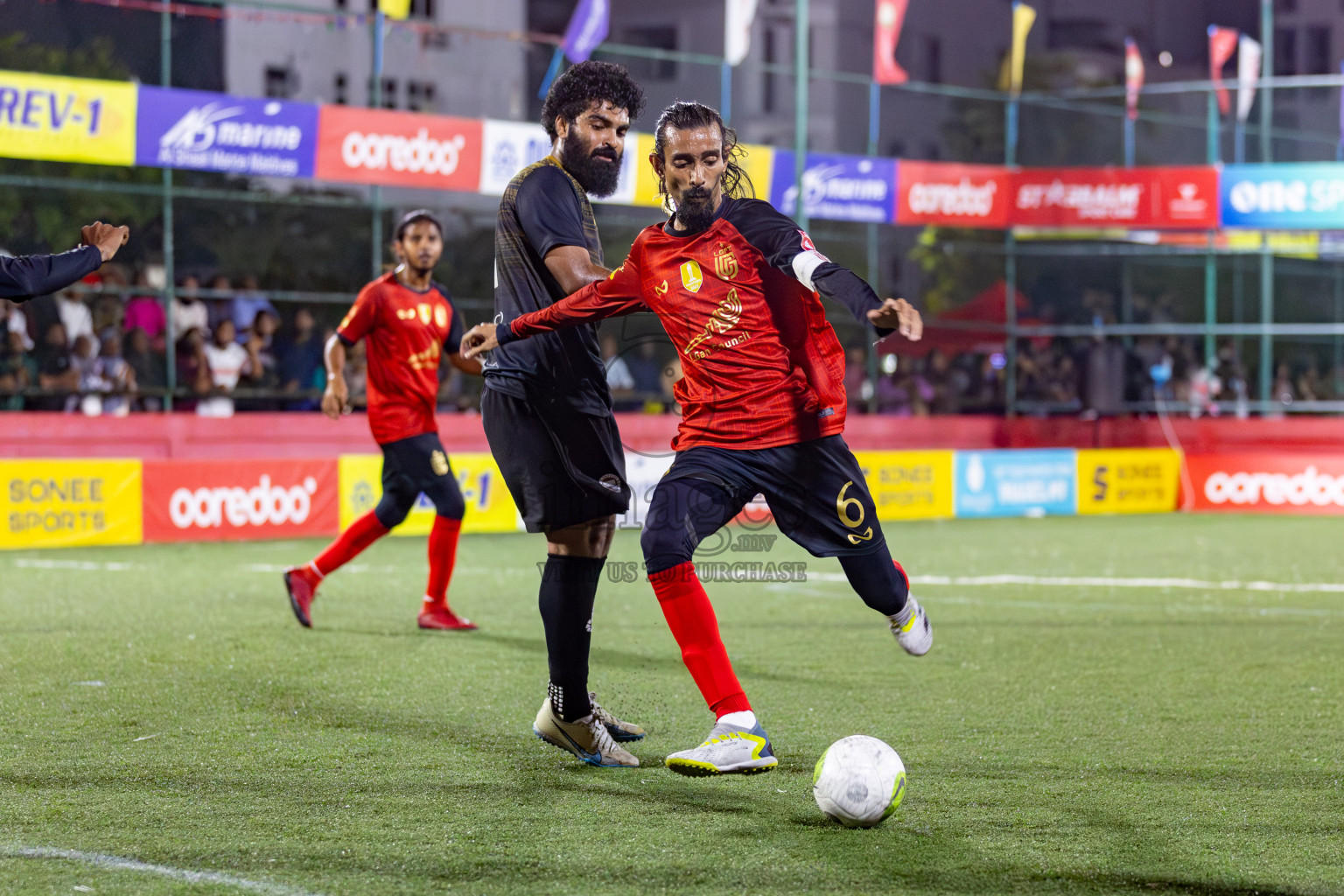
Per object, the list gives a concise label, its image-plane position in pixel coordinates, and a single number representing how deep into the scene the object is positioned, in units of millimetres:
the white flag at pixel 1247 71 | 24469
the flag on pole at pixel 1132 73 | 25394
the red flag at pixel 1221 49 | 25766
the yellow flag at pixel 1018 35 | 23781
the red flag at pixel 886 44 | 21703
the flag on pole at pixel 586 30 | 19027
